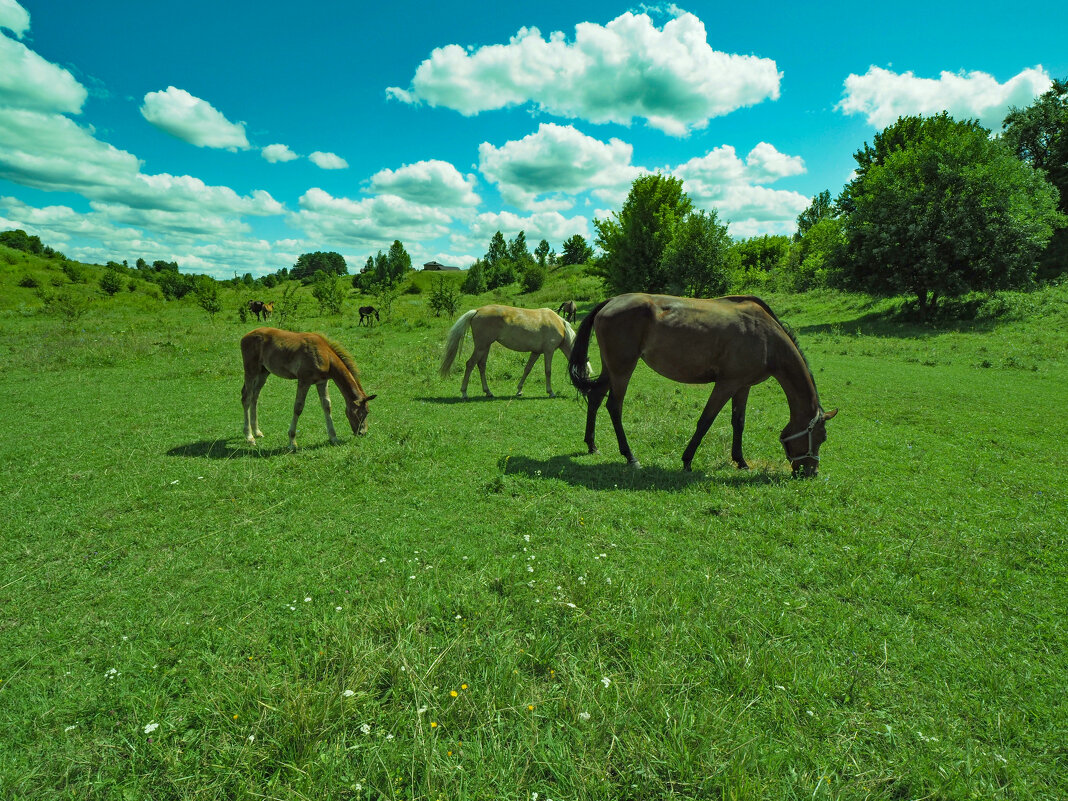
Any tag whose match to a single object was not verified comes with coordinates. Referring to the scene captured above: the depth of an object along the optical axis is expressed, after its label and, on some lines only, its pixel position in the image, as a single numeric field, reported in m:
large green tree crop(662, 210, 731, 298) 34.28
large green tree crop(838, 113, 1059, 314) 21.67
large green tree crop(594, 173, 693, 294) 37.19
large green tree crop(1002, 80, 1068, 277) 34.50
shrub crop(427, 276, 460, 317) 32.66
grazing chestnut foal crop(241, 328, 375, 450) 7.99
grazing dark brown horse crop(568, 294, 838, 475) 6.94
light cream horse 12.12
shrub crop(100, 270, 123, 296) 49.19
